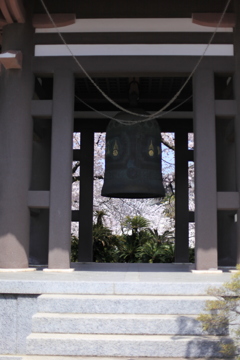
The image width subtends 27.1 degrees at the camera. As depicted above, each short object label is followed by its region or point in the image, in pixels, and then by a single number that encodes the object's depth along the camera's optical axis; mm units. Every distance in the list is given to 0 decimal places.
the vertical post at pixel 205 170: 6598
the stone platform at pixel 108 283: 4688
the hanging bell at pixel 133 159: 7246
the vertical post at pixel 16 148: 6570
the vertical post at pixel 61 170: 6645
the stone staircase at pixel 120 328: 4043
